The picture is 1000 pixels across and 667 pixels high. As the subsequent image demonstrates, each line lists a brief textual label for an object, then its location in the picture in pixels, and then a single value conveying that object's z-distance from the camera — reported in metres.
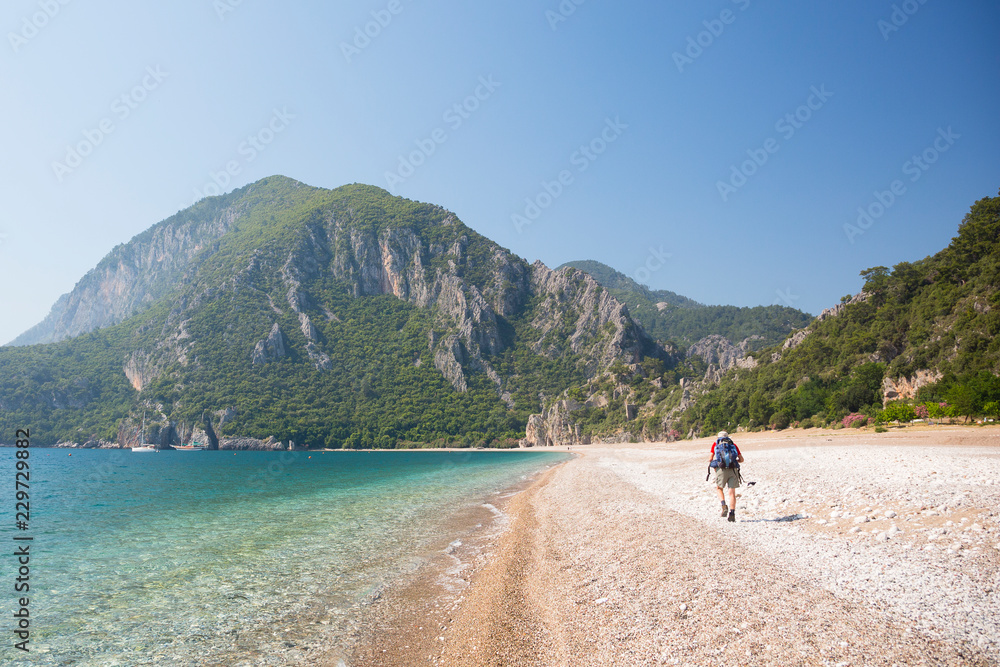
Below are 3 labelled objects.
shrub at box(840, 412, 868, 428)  35.75
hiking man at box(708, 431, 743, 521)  11.86
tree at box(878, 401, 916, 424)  30.81
